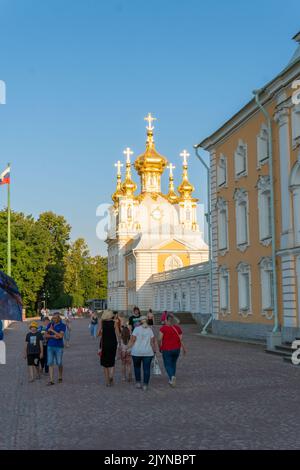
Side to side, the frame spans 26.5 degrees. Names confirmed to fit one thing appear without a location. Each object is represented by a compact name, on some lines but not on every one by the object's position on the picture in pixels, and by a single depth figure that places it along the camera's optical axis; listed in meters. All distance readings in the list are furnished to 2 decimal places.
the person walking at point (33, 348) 14.39
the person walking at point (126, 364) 14.30
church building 63.31
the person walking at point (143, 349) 12.81
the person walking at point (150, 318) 20.58
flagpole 40.06
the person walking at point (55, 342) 13.70
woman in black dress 13.12
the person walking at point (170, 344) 12.86
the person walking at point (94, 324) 30.12
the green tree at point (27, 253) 60.59
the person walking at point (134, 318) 16.92
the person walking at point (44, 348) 14.96
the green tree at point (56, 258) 76.44
